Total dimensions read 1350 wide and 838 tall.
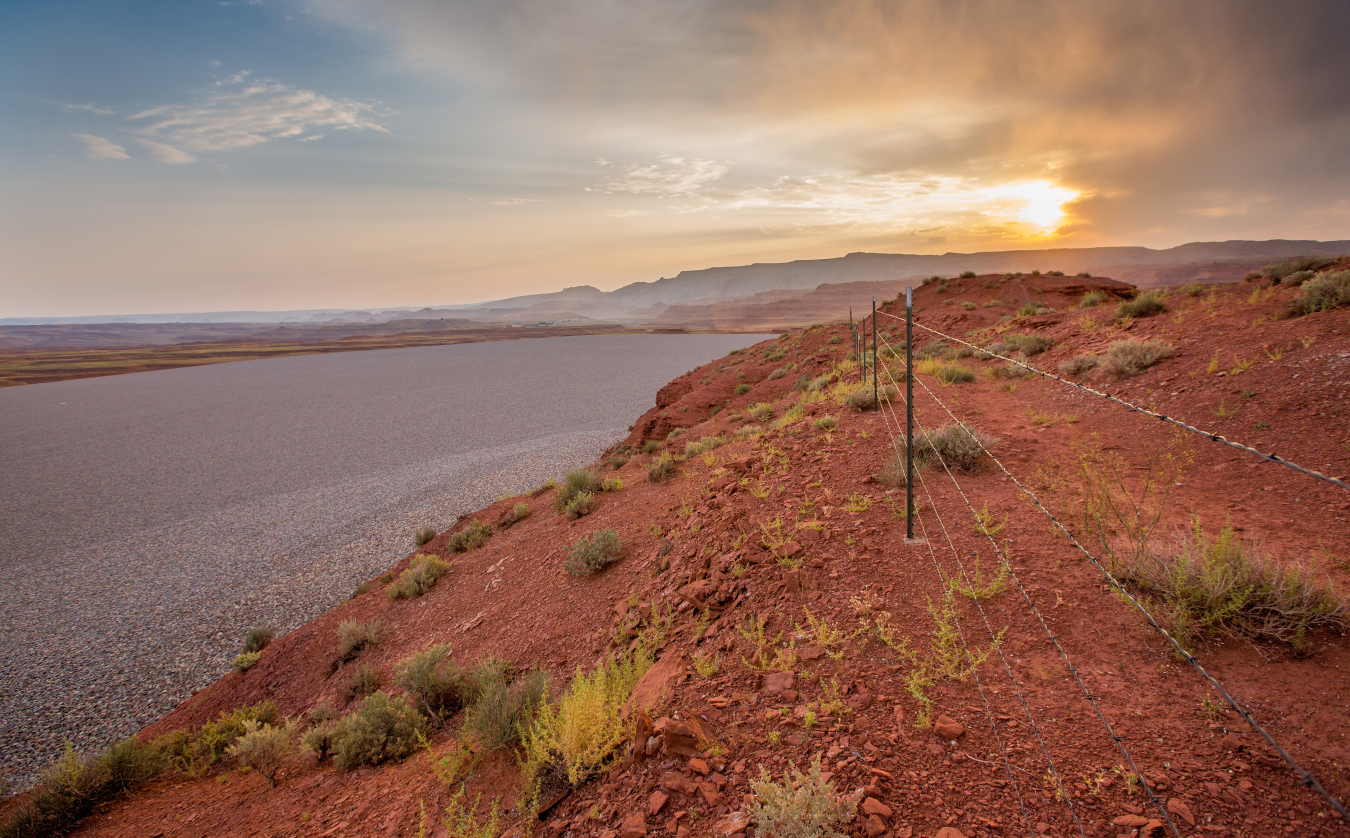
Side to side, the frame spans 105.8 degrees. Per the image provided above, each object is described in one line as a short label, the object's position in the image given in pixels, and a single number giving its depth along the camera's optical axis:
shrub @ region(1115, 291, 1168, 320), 10.91
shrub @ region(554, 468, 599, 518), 11.63
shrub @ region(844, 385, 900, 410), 9.38
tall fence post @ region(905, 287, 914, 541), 4.60
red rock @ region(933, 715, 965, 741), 2.88
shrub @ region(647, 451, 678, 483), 11.24
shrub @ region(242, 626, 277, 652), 9.41
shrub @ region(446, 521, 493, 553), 11.53
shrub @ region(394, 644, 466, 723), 5.61
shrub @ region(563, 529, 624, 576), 7.74
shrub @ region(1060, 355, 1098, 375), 9.10
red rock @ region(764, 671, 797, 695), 3.60
